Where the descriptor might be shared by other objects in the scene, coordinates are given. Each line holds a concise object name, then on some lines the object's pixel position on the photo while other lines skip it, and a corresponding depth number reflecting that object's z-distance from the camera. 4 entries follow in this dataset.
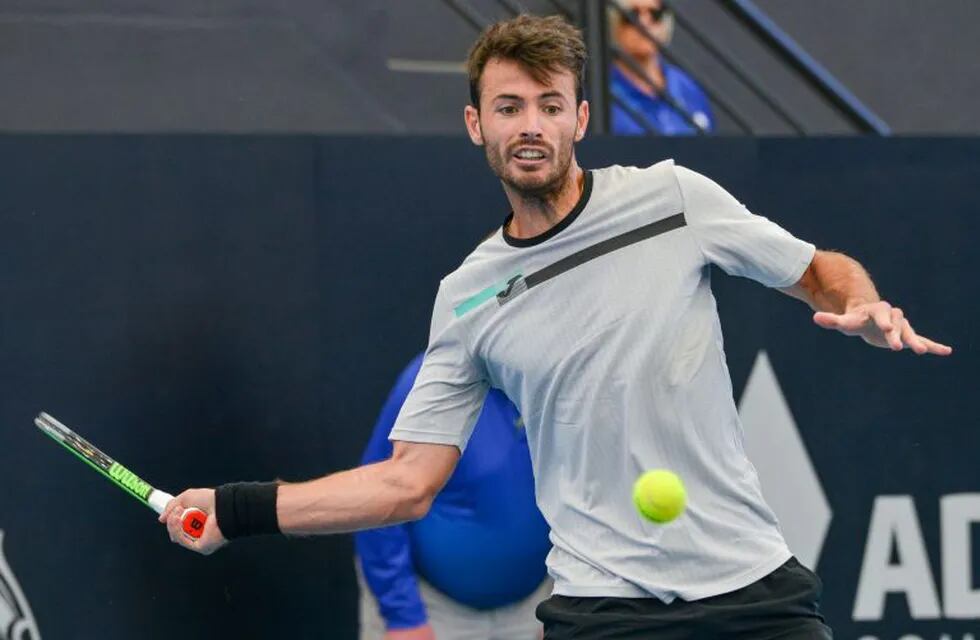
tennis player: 7.09
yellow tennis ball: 6.81
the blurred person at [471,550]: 10.16
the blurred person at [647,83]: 12.68
